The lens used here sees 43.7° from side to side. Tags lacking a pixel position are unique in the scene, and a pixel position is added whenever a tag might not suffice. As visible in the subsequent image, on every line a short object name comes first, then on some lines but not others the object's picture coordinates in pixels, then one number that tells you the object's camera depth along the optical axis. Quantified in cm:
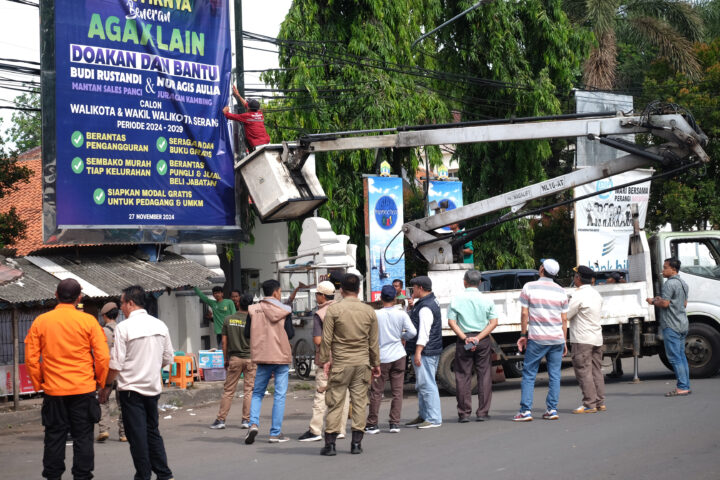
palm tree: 2914
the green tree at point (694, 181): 2733
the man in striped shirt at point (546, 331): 1077
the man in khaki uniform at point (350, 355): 900
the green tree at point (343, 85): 2350
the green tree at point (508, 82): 2584
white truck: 1428
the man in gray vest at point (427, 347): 1044
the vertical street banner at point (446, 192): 2441
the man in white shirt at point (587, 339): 1127
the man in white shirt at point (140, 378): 748
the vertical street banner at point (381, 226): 2141
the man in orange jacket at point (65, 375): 725
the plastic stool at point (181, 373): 1530
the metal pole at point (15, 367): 1327
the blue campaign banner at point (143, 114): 1501
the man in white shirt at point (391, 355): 1028
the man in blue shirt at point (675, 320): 1242
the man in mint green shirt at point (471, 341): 1091
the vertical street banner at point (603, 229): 1816
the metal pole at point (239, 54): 1741
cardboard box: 1644
